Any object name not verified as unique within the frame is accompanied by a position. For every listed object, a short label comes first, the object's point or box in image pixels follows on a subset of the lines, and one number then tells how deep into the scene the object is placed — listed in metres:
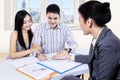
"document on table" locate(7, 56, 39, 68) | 1.99
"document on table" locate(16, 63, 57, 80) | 1.68
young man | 2.56
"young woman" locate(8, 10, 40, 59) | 2.52
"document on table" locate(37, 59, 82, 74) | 1.83
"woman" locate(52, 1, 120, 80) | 1.40
